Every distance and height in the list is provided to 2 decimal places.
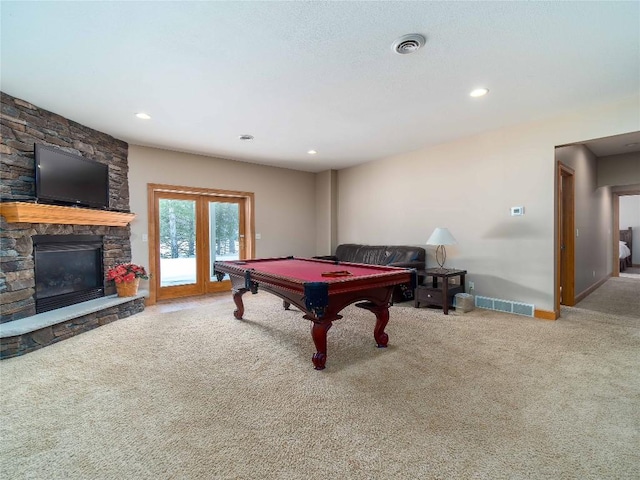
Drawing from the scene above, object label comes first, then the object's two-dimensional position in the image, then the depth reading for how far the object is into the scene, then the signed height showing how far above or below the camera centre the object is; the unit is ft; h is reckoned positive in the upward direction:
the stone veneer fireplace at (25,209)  10.36 +1.15
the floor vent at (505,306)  13.44 -3.24
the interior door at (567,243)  15.17 -0.50
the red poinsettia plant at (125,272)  14.12 -1.49
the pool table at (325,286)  7.91 -1.40
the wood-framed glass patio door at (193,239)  17.81 +0.01
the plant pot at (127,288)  14.11 -2.18
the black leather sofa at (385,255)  16.51 -1.15
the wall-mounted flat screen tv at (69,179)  11.29 +2.48
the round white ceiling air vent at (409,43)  7.38 +4.68
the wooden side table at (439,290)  14.10 -2.58
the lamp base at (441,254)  16.72 -1.03
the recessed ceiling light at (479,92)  10.15 +4.71
